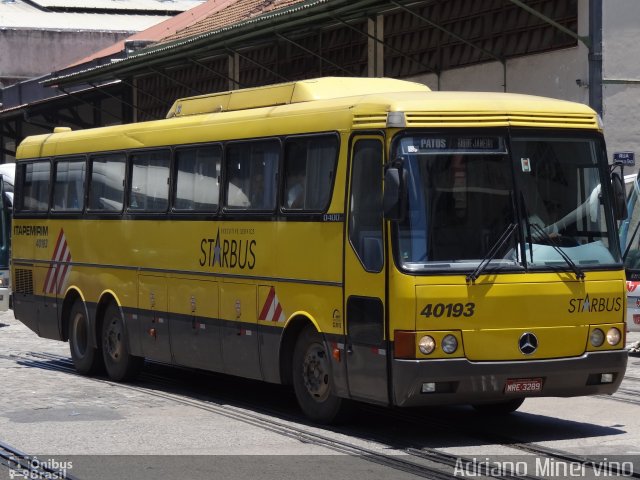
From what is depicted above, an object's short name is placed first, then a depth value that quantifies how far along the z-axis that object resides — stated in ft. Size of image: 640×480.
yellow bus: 35.58
